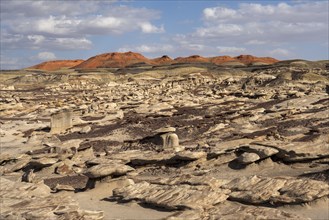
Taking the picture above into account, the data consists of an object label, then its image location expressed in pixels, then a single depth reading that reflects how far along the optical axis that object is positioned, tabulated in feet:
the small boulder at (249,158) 57.31
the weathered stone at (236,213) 38.42
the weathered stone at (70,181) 61.52
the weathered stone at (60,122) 110.11
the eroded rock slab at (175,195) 43.38
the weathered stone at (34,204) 42.96
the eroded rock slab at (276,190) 42.42
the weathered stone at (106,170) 55.52
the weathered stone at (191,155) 61.93
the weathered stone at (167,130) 83.48
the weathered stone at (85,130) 105.43
